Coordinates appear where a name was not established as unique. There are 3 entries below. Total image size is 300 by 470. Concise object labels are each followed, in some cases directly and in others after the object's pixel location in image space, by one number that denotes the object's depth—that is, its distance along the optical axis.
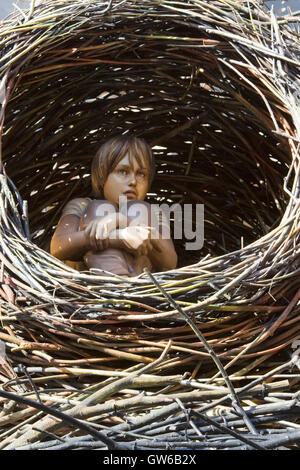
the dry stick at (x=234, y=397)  3.38
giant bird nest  3.61
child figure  4.22
